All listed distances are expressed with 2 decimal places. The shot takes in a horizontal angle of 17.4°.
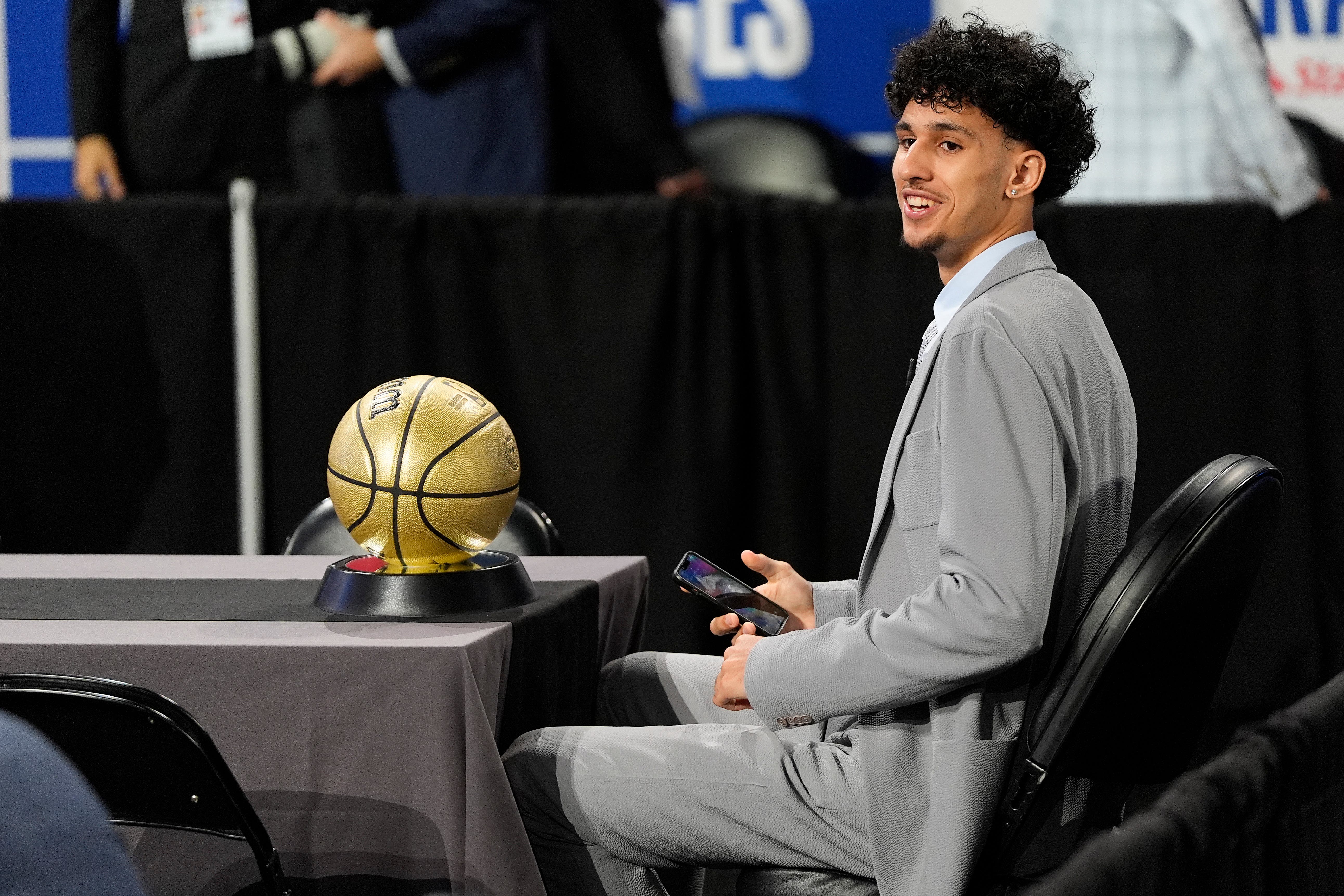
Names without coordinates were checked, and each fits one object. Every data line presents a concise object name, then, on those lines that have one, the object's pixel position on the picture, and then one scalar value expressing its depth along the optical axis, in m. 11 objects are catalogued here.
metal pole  7.31
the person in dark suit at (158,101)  8.60
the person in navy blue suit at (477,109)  8.50
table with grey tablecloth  5.02
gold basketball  5.17
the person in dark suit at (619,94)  8.60
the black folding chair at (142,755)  4.80
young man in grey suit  4.85
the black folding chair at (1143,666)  4.84
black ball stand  5.20
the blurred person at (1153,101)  7.97
